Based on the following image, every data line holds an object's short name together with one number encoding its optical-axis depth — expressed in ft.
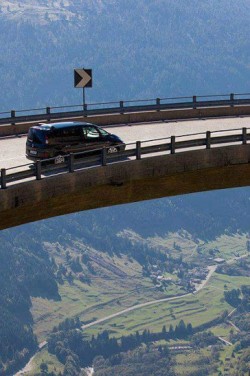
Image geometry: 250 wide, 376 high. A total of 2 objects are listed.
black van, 146.92
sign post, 192.13
